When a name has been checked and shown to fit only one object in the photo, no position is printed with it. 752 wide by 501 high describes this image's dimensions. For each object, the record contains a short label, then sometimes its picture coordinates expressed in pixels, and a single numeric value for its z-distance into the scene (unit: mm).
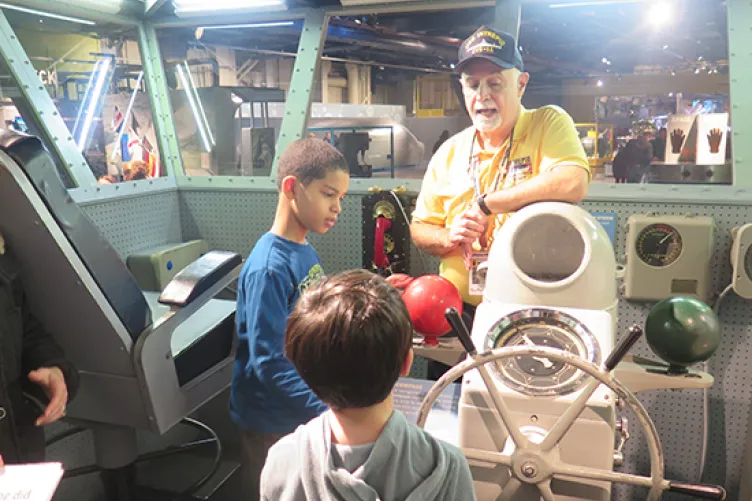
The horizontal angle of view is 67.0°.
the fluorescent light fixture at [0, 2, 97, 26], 2653
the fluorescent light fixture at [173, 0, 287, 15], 3018
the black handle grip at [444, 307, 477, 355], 1172
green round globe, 1546
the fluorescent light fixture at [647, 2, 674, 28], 3242
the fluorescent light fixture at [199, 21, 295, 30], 3184
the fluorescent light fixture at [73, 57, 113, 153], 3286
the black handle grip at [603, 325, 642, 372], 1080
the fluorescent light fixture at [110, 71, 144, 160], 3479
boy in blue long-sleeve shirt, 1553
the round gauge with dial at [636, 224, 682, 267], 2363
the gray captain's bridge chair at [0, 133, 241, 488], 1545
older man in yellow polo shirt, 1911
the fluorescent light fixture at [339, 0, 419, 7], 2822
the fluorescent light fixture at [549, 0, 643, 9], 2654
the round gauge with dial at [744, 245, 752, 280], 2242
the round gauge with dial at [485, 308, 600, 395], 1348
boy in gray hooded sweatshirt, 904
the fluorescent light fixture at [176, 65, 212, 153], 3641
